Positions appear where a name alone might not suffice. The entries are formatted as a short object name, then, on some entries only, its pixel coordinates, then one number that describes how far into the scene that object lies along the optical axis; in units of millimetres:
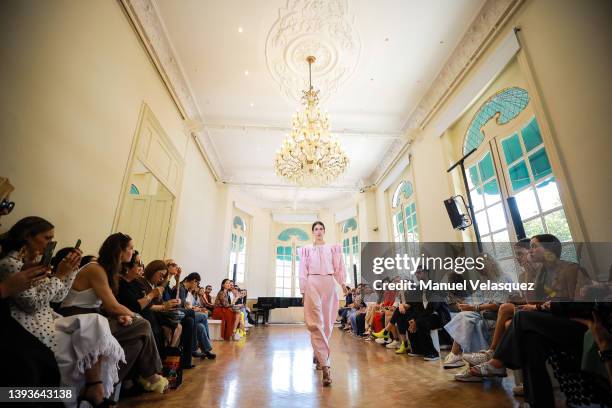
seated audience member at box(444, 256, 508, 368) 2684
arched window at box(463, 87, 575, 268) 3365
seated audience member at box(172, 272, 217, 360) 3463
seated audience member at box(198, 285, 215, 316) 5565
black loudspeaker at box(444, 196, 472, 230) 4383
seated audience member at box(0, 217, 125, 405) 1361
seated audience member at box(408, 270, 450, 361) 3514
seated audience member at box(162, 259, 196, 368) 2869
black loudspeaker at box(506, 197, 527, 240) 2724
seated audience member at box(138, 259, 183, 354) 2490
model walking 2631
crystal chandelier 4531
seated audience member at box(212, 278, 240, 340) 5324
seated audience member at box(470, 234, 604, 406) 1568
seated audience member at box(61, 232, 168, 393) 1766
